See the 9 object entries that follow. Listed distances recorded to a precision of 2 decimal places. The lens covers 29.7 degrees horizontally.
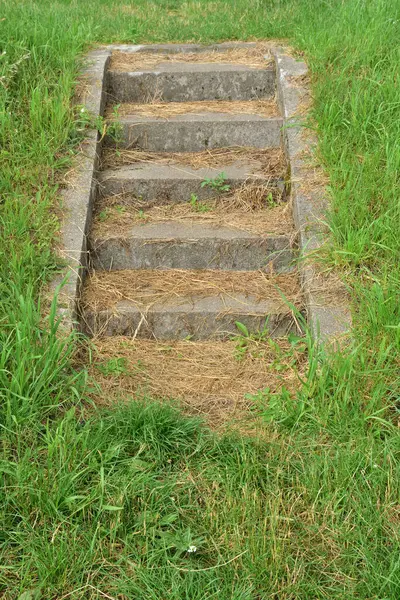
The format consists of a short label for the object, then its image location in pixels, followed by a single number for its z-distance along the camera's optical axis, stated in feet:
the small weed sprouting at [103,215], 15.48
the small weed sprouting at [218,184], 16.06
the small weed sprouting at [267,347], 12.68
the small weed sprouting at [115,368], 12.46
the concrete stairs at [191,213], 13.73
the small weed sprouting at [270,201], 15.92
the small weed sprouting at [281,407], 10.98
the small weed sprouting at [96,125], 16.51
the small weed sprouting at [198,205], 15.93
